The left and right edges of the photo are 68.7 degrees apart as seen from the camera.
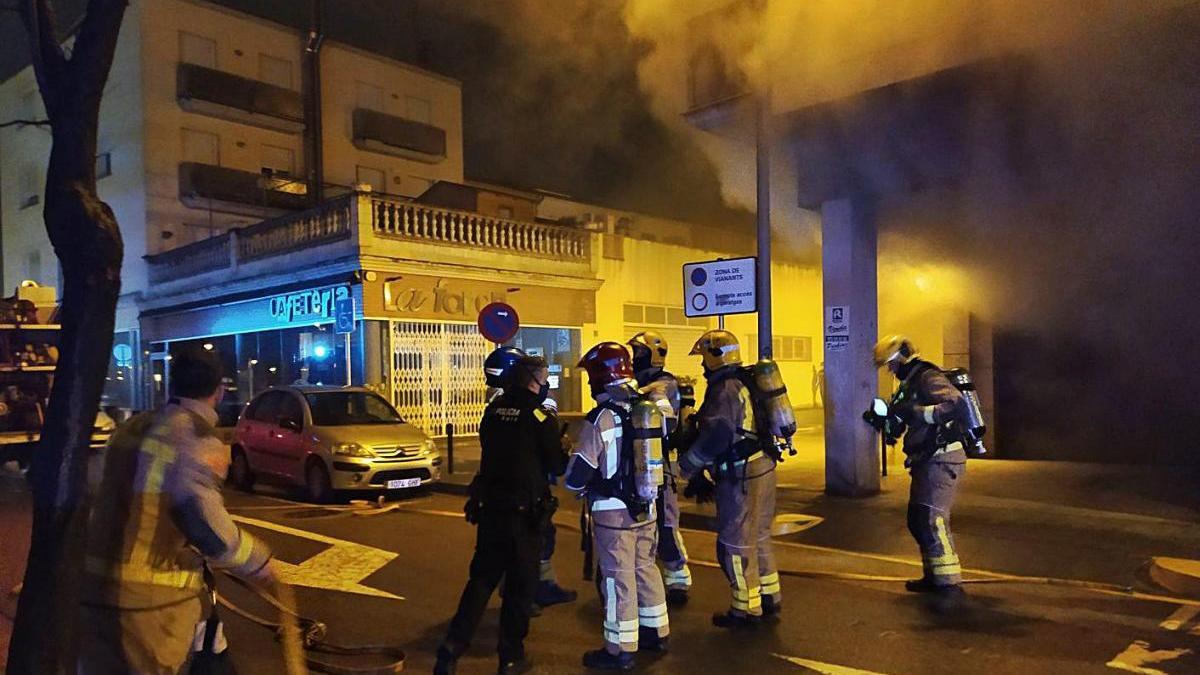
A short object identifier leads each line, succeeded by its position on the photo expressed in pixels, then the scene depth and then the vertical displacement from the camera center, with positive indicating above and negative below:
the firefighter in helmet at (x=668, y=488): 6.00 -1.00
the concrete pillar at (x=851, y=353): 10.23 -0.13
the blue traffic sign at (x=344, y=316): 16.72 +0.67
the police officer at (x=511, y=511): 4.45 -0.84
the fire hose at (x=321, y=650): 4.66 -1.68
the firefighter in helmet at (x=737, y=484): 5.51 -0.90
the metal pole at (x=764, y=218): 9.11 +1.37
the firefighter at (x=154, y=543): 2.80 -0.61
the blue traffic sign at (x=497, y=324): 11.87 +0.33
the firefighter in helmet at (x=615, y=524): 4.72 -0.97
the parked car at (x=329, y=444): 10.82 -1.20
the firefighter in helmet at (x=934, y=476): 6.19 -0.97
